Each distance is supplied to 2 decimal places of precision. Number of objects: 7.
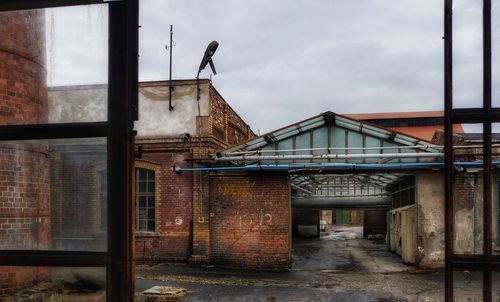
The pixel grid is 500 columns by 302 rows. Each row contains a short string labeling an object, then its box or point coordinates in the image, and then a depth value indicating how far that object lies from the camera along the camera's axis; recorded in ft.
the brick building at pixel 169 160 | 49.90
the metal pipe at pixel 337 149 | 44.86
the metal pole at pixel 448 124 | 6.48
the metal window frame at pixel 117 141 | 6.70
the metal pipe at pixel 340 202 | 76.07
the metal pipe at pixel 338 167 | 44.73
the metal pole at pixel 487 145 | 6.48
